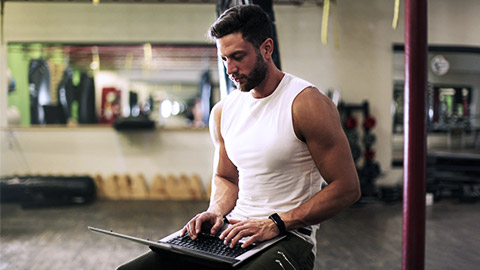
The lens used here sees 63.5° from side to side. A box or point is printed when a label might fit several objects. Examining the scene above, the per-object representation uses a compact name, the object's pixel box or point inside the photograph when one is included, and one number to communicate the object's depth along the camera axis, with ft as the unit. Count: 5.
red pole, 5.90
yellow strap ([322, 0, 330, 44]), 8.77
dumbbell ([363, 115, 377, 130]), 17.42
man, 4.06
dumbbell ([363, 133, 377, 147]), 17.46
